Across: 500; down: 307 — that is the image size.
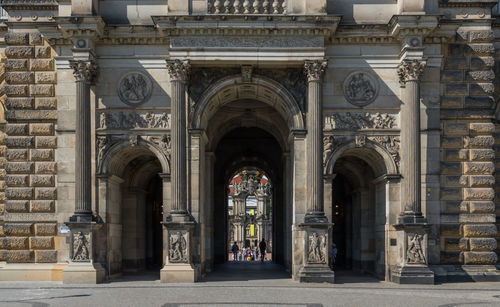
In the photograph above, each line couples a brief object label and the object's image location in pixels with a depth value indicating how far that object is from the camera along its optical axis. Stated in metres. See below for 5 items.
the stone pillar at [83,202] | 27.91
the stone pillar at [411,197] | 27.81
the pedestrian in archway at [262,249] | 50.65
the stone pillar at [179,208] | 28.02
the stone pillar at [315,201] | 28.11
